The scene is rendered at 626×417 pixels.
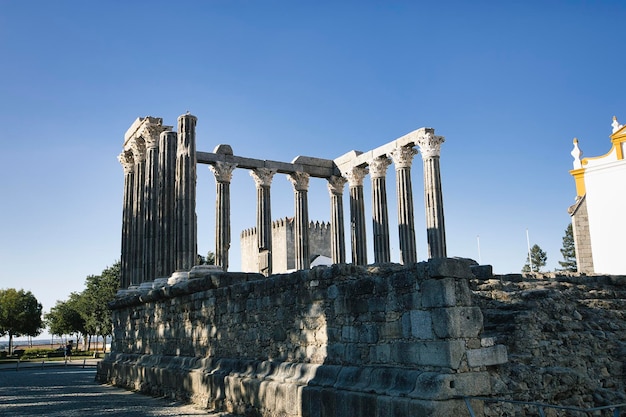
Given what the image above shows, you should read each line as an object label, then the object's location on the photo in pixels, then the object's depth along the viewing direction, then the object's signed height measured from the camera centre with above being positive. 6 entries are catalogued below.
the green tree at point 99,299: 47.53 +2.40
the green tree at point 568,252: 62.62 +6.32
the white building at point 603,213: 21.09 +3.58
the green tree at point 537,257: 69.94 +6.53
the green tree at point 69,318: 54.97 +0.98
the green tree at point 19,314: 54.62 +1.53
